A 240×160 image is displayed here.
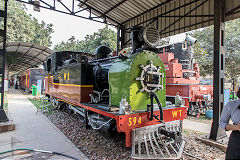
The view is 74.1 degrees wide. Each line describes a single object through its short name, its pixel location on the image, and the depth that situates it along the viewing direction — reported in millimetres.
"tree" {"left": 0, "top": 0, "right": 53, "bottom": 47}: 19886
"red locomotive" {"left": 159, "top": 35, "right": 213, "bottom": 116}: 6926
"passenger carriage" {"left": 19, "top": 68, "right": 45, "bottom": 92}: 16625
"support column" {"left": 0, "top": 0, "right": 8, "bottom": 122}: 4762
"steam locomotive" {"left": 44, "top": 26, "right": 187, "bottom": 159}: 2865
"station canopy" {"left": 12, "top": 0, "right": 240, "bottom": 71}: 5556
